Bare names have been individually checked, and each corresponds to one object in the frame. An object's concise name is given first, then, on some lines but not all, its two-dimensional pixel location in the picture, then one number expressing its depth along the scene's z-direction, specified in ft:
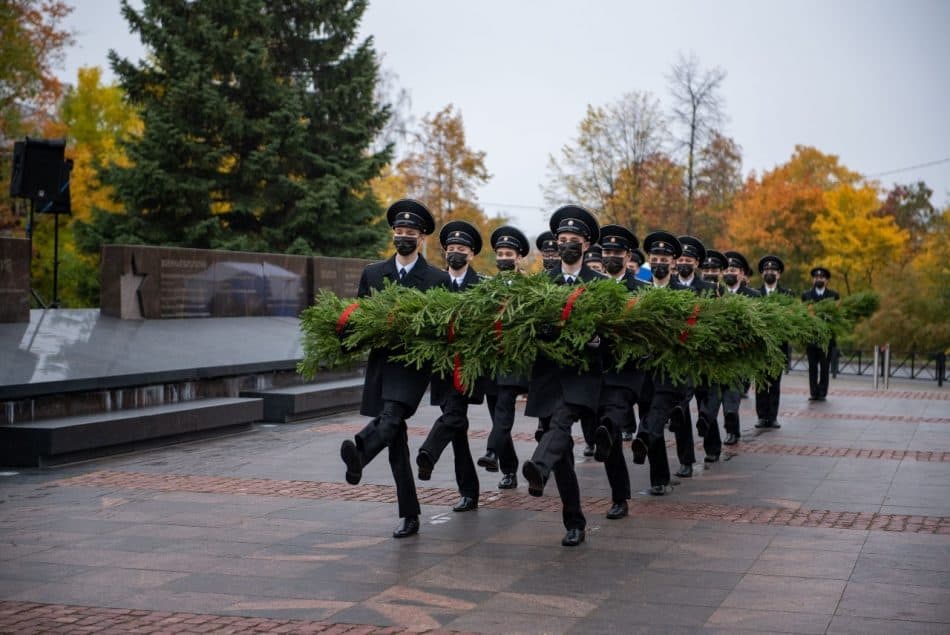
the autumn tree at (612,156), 154.71
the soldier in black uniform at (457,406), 27.02
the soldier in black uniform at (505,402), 31.86
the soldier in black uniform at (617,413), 28.25
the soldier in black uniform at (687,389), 35.73
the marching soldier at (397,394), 26.16
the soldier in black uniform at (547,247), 44.19
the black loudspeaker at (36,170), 62.28
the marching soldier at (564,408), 25.20
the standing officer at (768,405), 51.60
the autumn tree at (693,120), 150.71
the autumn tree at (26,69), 121.39
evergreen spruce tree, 103.65
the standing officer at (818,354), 65.05
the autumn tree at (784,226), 150.71
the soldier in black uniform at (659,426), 32.45
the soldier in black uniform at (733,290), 44.50
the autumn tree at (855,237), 147.74
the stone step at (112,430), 37.37
